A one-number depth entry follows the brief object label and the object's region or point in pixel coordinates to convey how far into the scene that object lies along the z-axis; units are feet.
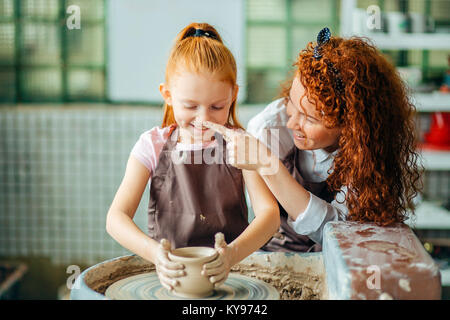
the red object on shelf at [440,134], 10.53
